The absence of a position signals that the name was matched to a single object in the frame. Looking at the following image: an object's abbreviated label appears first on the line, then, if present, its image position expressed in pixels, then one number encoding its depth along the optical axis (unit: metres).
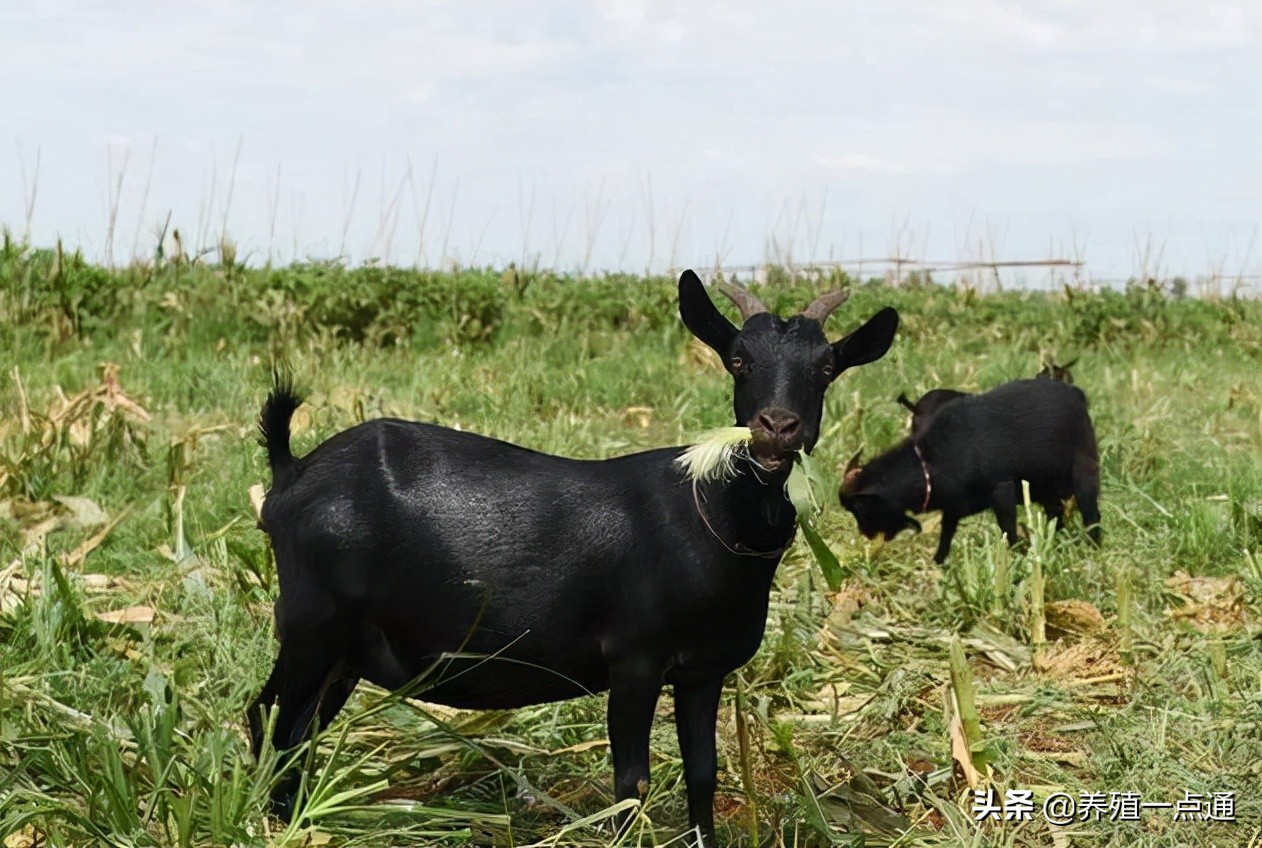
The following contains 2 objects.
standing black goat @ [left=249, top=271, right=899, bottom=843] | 3.88
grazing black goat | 8.05
